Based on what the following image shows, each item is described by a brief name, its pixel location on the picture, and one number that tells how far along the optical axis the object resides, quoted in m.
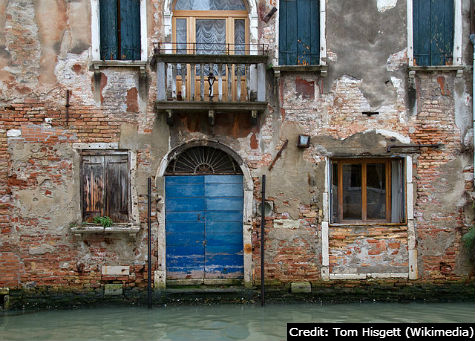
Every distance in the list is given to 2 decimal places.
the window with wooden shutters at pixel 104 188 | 8.30
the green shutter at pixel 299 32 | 8.50
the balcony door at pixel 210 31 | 8.51
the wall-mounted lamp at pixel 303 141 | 8.29
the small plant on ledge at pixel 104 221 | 8.14
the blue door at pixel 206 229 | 8.52
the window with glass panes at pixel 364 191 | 8.64
